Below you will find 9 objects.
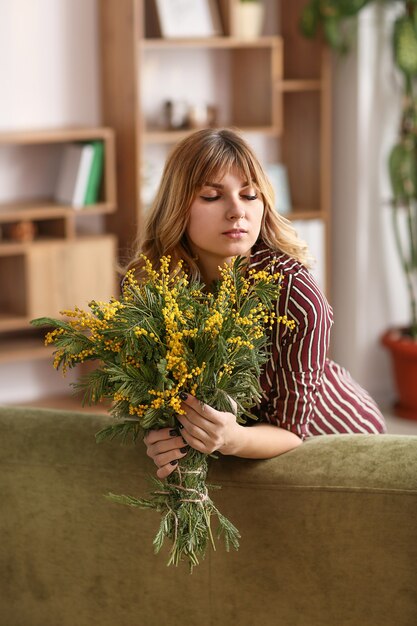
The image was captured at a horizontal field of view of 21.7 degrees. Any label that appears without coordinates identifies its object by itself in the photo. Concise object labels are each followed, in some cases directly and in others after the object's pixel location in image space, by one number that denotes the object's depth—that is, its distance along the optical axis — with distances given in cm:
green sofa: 180
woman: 183
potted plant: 440
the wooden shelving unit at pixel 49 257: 422
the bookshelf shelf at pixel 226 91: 437
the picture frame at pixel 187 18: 440
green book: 433
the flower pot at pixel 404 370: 454
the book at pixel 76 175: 429
